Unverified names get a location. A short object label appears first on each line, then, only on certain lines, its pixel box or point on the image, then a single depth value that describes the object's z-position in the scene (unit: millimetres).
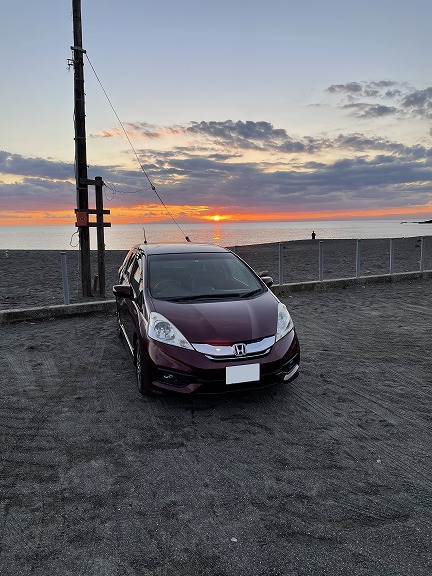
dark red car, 4004
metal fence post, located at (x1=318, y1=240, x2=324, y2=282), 11695
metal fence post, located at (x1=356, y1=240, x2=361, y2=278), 12345
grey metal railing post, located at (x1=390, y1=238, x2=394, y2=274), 13008
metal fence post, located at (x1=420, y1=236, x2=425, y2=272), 13534
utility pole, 9805
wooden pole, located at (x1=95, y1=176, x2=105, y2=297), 10234
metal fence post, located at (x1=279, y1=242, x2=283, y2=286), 11266
